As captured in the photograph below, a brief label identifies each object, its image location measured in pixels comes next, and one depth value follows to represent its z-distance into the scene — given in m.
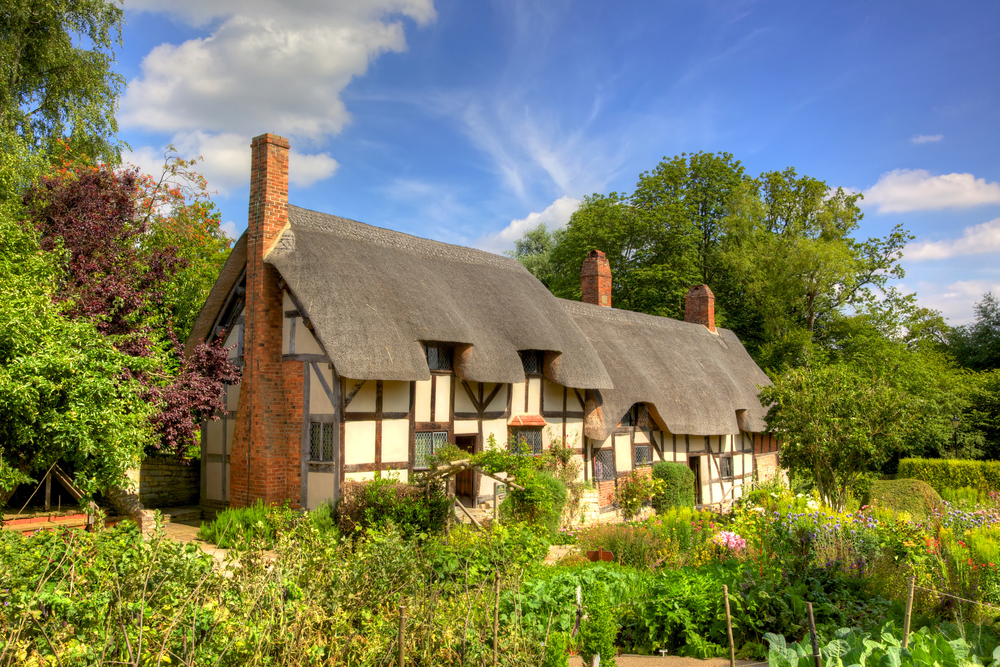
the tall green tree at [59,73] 14.72
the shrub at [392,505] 10.25
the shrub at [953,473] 20.52
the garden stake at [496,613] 4.59
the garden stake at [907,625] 5.12
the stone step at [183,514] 12.77
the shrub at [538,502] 11.21
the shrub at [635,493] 16.20
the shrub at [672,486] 16.62
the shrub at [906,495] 16.22
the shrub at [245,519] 10.32
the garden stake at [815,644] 4.51
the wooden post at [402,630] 4.14
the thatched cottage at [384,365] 11.37
